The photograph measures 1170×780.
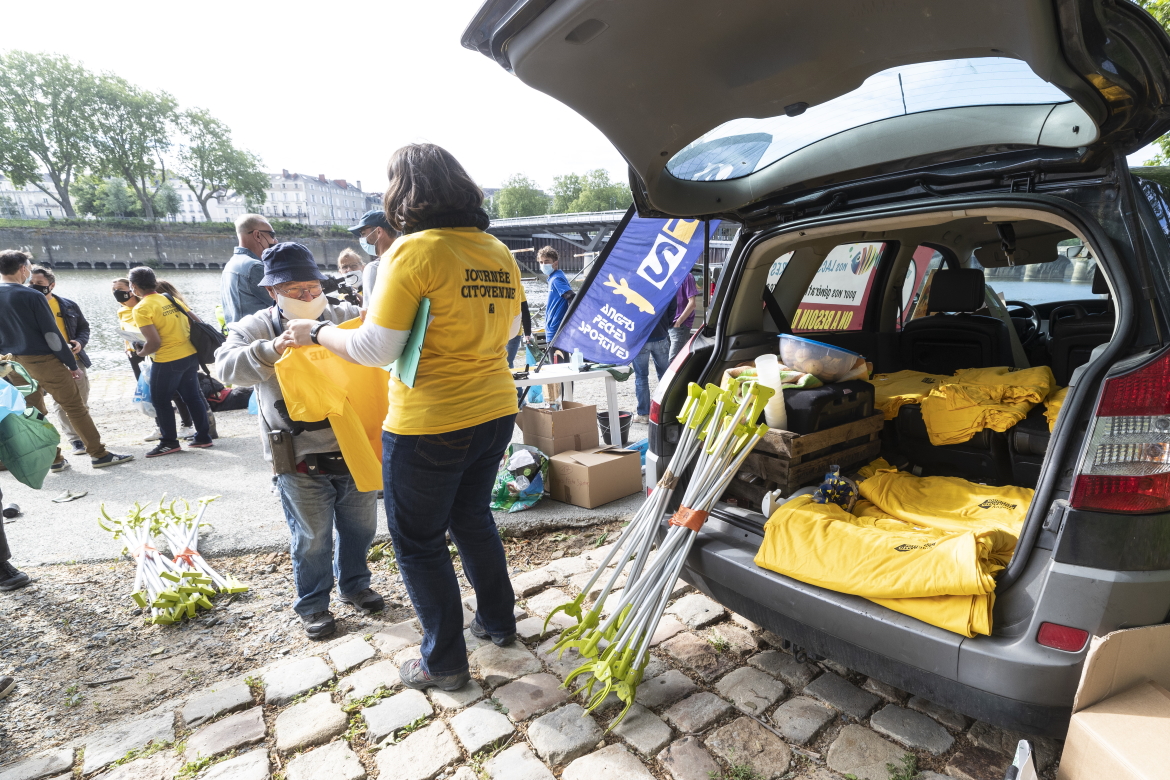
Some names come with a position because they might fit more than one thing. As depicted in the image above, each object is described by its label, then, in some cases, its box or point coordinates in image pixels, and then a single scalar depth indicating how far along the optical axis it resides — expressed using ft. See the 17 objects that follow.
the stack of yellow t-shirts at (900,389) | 9.57
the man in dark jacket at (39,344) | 16.52
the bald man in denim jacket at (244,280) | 13.76
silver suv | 4.74
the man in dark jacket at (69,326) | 20.58
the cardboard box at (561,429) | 14.02
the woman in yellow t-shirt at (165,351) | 18.39
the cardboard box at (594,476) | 13.14
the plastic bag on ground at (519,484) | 13.17
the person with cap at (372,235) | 13.08
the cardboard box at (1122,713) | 4.43
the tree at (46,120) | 195.31
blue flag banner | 16.35
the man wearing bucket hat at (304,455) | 8.20
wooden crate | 7.63
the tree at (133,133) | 212.64
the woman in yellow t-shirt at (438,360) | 6.40
